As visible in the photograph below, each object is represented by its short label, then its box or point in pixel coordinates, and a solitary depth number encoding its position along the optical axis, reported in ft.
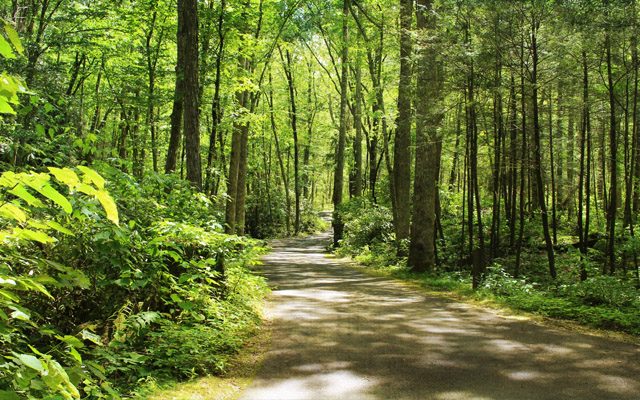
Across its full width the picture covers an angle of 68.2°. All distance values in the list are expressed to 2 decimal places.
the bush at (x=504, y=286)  32.41
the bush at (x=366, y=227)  68.85
